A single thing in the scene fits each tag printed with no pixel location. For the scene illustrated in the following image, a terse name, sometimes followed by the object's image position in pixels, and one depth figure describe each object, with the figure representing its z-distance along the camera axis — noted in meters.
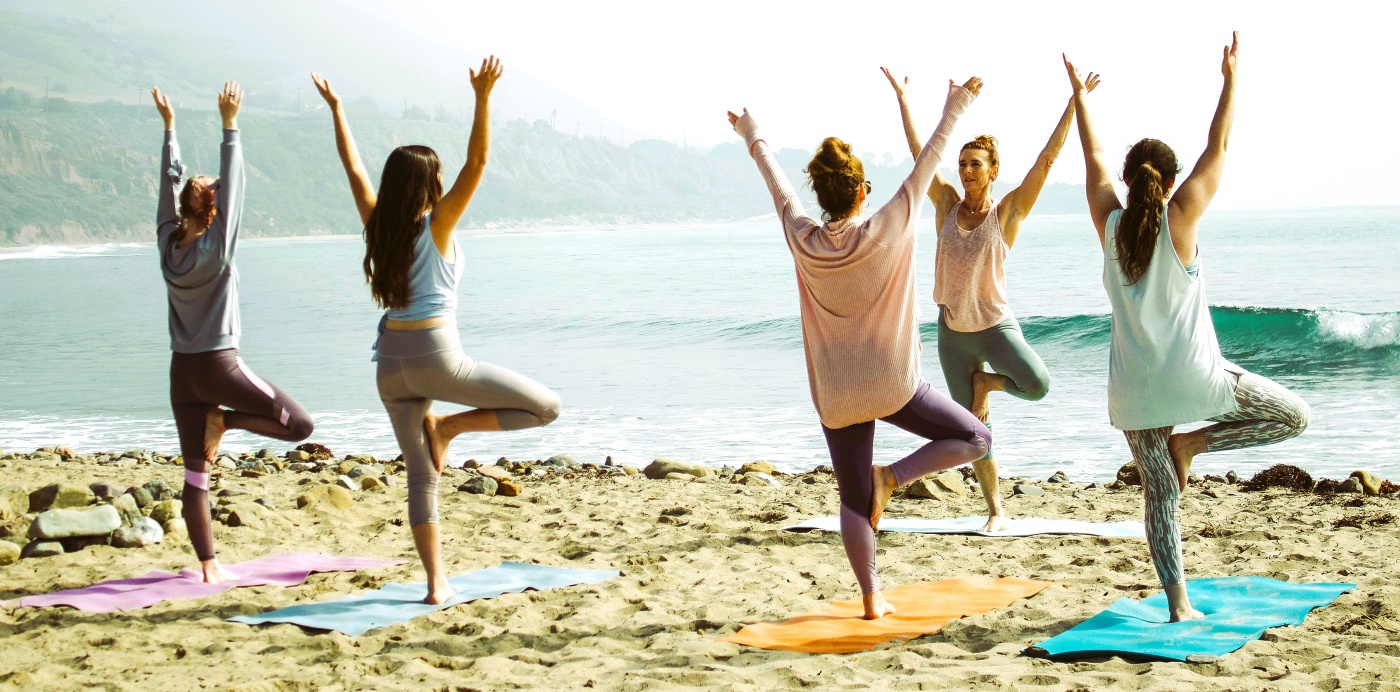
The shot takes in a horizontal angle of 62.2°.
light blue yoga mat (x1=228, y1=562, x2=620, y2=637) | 4.71
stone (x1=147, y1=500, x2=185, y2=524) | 6.58
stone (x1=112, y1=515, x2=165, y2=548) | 6.20
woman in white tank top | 3.90
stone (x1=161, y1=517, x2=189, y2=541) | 6.37
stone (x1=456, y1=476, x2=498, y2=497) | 7.93
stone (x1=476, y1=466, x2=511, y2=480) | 8.48
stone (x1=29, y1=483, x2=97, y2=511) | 6.86
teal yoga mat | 3.98
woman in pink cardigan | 4.03
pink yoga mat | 5.03
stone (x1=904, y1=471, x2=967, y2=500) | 7.88
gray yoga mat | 6.37
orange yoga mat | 4.34
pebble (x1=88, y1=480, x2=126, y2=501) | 7.16
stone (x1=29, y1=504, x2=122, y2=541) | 6.07
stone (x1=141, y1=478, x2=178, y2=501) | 7.28
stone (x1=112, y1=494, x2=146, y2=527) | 6.46
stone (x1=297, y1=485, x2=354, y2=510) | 7.26
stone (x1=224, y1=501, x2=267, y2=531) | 6.67
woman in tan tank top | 5.81
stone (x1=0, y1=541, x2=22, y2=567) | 5.80
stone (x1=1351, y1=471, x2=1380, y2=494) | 7.89
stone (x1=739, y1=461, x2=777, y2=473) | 9.63
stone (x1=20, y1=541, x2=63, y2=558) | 5.93
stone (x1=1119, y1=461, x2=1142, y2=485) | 8.73
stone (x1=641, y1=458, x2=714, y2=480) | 9.42
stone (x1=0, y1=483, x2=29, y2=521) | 6.57
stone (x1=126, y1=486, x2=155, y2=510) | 7.07
